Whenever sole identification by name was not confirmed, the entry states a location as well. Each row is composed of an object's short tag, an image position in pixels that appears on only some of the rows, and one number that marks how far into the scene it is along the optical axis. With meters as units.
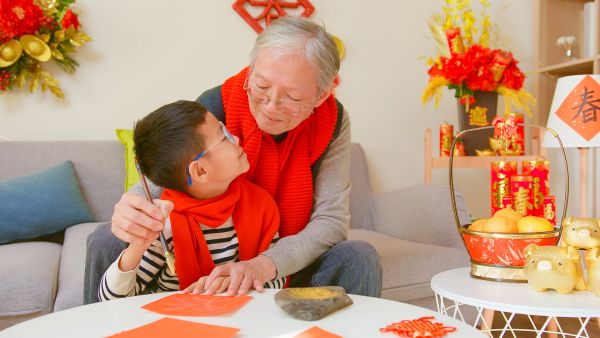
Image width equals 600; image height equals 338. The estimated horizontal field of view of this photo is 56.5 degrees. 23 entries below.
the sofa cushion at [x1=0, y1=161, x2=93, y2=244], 2.02
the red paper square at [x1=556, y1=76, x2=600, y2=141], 1.92
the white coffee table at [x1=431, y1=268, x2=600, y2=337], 1.00
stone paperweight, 0.86
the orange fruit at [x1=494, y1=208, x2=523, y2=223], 1.28
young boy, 1.15
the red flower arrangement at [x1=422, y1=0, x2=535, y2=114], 2.51
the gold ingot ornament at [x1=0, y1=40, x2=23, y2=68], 2.29
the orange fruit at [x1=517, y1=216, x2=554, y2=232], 1.22
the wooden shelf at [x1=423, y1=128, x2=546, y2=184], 2.66
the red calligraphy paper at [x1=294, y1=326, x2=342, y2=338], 0.77
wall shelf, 2.86
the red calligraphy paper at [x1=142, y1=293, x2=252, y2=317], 0.89
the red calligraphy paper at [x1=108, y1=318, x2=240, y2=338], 0.77
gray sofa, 1.57
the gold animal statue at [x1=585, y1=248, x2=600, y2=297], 1.08
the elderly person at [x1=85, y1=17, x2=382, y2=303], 1.25
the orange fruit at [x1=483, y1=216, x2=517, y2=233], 1.23
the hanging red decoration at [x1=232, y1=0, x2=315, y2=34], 2.78
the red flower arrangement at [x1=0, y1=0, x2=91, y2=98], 2.27
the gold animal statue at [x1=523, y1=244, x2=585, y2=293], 1.08
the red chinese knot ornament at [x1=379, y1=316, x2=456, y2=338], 0.78
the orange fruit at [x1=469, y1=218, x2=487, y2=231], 1.29
